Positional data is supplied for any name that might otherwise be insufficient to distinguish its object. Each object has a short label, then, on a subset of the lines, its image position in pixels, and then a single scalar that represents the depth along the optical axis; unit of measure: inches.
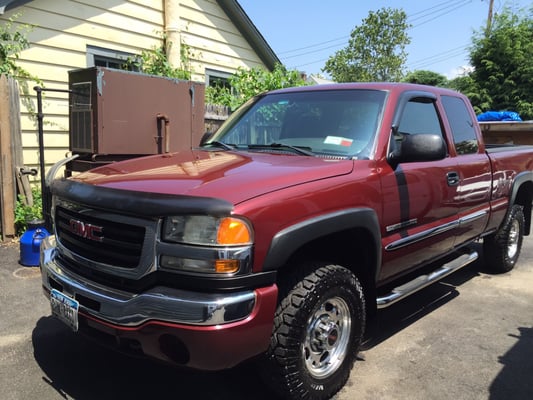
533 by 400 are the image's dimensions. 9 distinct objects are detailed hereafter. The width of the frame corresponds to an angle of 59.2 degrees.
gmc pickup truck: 88.2
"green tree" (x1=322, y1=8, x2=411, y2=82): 990.4
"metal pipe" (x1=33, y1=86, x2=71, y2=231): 211.5
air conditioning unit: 229.1
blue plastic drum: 199.2
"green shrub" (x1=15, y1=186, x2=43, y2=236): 234.1
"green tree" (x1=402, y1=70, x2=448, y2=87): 1593.4
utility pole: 728.3
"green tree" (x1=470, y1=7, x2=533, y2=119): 674.8
